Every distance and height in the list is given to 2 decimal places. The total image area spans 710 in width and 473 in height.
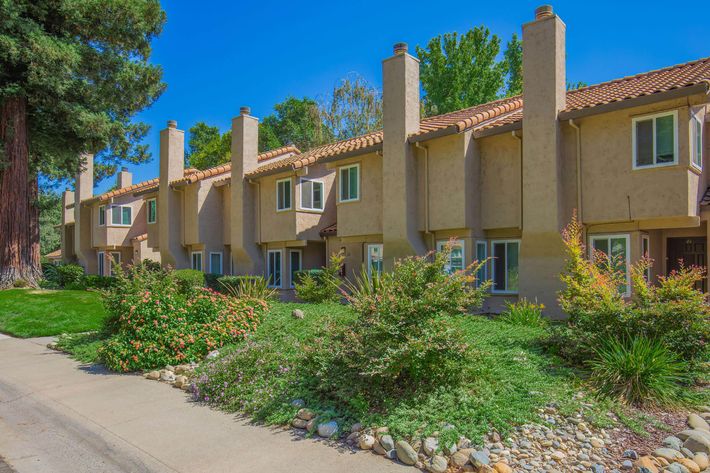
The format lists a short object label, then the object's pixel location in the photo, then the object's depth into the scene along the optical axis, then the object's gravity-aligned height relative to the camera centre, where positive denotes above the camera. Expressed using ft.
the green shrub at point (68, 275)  99.71 -6.83
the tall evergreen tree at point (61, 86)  69.10 +22.08
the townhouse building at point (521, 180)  42.47 +5.78
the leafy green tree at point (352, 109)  134.00 +33.80
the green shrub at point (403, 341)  22.72 -4.62
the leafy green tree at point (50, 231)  189.26 +3.05
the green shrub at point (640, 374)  23.15 -6.24
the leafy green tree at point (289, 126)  158.30 +35.02
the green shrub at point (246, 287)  47.17 -5.33
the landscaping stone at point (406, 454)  19.02 -7.84
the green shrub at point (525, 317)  38.19 -5.86
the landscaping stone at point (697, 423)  21.06 -7.51
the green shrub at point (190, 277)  65.35 -5.09
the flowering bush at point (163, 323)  33.81 -5.83
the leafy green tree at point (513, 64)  137.90 +47.08
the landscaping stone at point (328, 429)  21.70 -7.93
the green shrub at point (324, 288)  54.49 -5.17
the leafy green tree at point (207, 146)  158.40 +29.32
